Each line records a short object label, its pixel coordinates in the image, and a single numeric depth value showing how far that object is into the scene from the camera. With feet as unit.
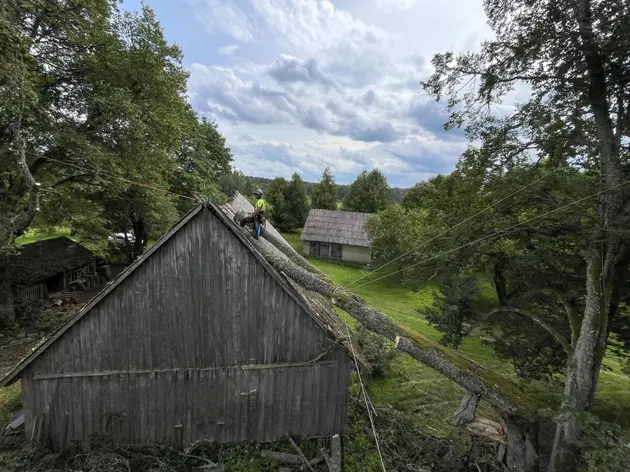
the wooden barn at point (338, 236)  129.59
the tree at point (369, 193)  167.22
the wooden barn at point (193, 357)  25.89
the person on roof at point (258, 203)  29.78
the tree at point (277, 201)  173.06
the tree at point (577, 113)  23.17
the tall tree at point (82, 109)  41.91
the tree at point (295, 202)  175.11
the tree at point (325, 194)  181.57
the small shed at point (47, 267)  58.08
